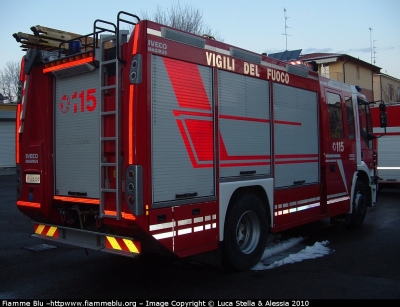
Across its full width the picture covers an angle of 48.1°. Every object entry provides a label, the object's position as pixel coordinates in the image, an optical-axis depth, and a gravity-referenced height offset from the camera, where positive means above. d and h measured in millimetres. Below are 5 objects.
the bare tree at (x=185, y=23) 22125 +6878
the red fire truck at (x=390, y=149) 16062 +328
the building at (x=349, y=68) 38062 +8180
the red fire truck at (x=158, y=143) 5012 +238
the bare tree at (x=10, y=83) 52744 +9691
